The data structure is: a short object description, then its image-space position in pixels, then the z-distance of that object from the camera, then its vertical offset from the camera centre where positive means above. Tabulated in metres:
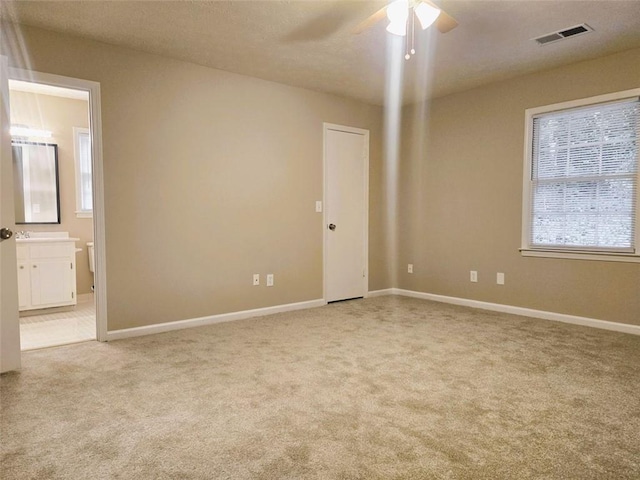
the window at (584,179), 3.50 +0.37
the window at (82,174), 5.21 +0.60
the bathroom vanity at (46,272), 4.34 -0.58
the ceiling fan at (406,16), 2.34 +1.22
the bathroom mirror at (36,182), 4.82 +0.46
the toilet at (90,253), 5.19 -0.44
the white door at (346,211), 4.83 +0.10
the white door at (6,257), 2.68 -0.25
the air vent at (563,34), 3.02 +1.44
